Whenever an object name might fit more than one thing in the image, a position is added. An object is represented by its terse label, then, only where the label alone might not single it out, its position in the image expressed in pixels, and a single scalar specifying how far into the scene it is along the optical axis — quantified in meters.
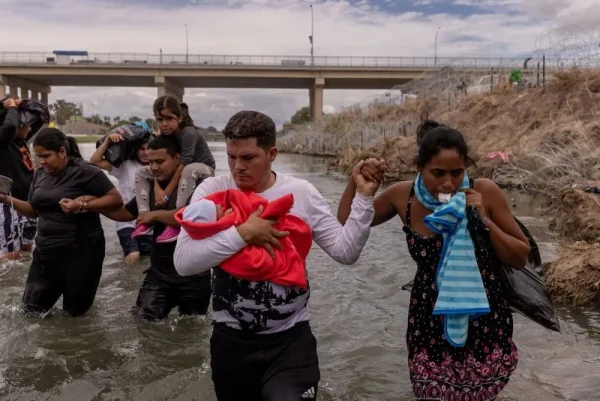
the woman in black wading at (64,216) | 5.16
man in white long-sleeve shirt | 2.90
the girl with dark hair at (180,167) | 5.09
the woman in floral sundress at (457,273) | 3.00
